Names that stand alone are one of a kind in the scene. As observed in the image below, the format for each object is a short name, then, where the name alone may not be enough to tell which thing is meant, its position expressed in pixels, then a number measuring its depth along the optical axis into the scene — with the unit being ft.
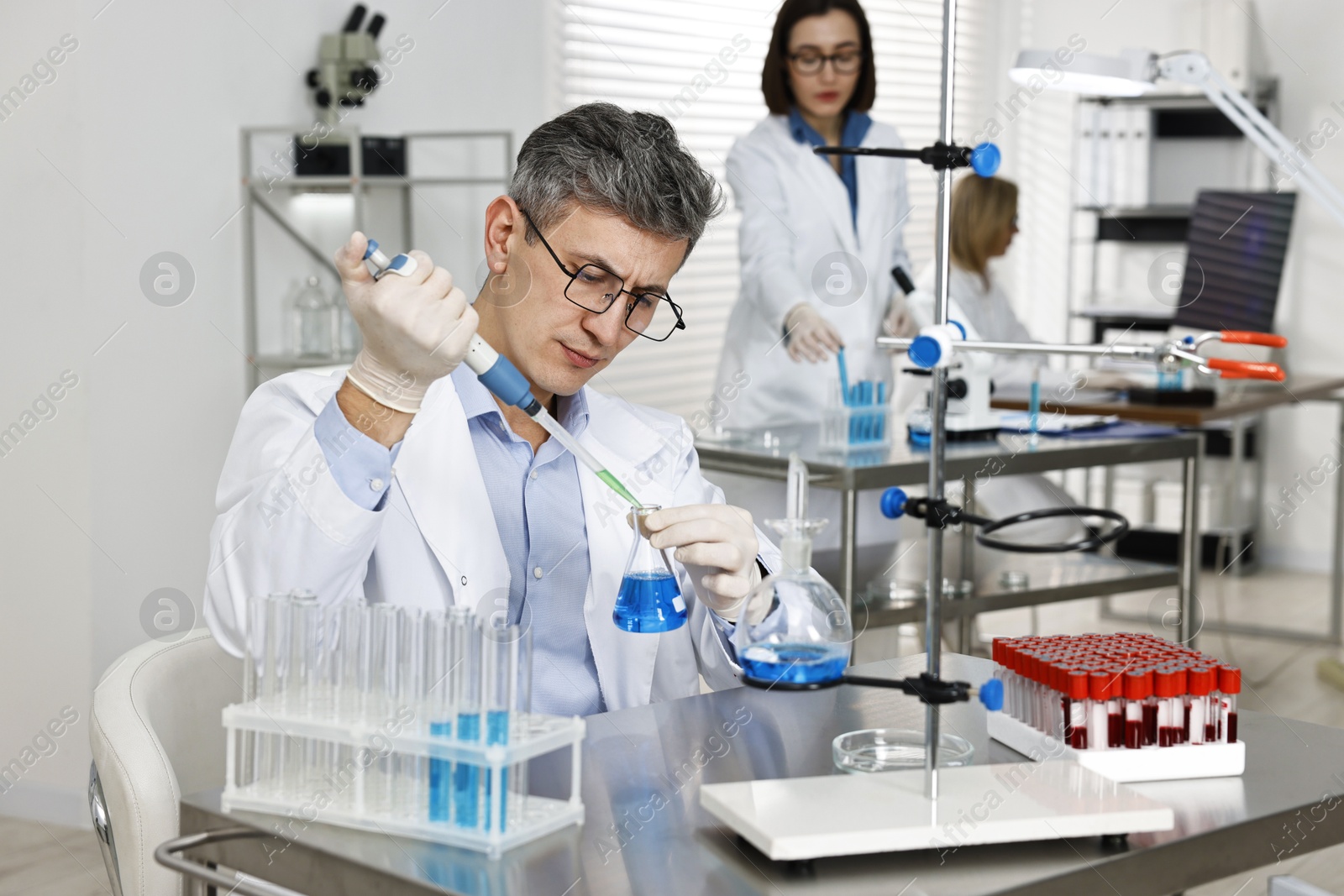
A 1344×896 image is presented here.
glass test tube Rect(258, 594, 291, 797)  5.55
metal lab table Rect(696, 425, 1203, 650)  10.26
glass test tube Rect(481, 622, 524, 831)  5.34
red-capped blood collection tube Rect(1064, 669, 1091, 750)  5.79
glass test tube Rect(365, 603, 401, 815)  5.45
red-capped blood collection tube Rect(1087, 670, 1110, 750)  5.78
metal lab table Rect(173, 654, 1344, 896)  5.26
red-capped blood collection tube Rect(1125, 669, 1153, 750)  5.79
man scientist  6.13
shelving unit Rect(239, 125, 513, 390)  12.81
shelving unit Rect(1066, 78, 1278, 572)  22.11
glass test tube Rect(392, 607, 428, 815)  5.41
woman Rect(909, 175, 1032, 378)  16.63
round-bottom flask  5.53
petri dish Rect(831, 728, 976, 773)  5.87
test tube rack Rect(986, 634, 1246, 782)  5.79
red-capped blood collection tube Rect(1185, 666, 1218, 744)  5.83
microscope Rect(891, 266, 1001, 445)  11.87
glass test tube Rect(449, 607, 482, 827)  5.35
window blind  17.36
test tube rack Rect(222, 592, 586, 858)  5.35
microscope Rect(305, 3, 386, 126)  13.38
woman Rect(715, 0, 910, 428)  12.56
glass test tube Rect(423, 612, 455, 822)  5.38
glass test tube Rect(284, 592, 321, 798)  5.53
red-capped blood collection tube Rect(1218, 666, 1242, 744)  5.84
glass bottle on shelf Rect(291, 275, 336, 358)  13.27
